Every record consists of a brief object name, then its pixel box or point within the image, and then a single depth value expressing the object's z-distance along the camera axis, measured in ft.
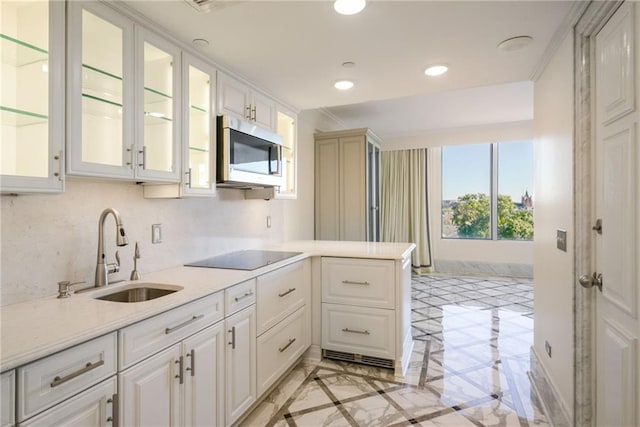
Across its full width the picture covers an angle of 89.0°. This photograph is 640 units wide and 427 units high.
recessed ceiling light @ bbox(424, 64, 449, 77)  7.60
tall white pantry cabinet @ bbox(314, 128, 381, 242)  13.76
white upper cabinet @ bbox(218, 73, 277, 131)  7.30
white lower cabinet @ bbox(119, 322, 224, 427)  3.96
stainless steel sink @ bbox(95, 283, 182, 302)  5.39
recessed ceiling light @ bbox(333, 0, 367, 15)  5.10
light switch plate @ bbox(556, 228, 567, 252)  5.99
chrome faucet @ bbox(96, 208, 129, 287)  5.01
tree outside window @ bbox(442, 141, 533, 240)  18.98
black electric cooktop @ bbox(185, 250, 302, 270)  6.84
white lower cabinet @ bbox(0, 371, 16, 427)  2.78
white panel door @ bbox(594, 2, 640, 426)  3.99
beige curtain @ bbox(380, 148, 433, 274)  20.24
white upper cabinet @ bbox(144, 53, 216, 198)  6.23
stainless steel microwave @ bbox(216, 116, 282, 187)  6.98
